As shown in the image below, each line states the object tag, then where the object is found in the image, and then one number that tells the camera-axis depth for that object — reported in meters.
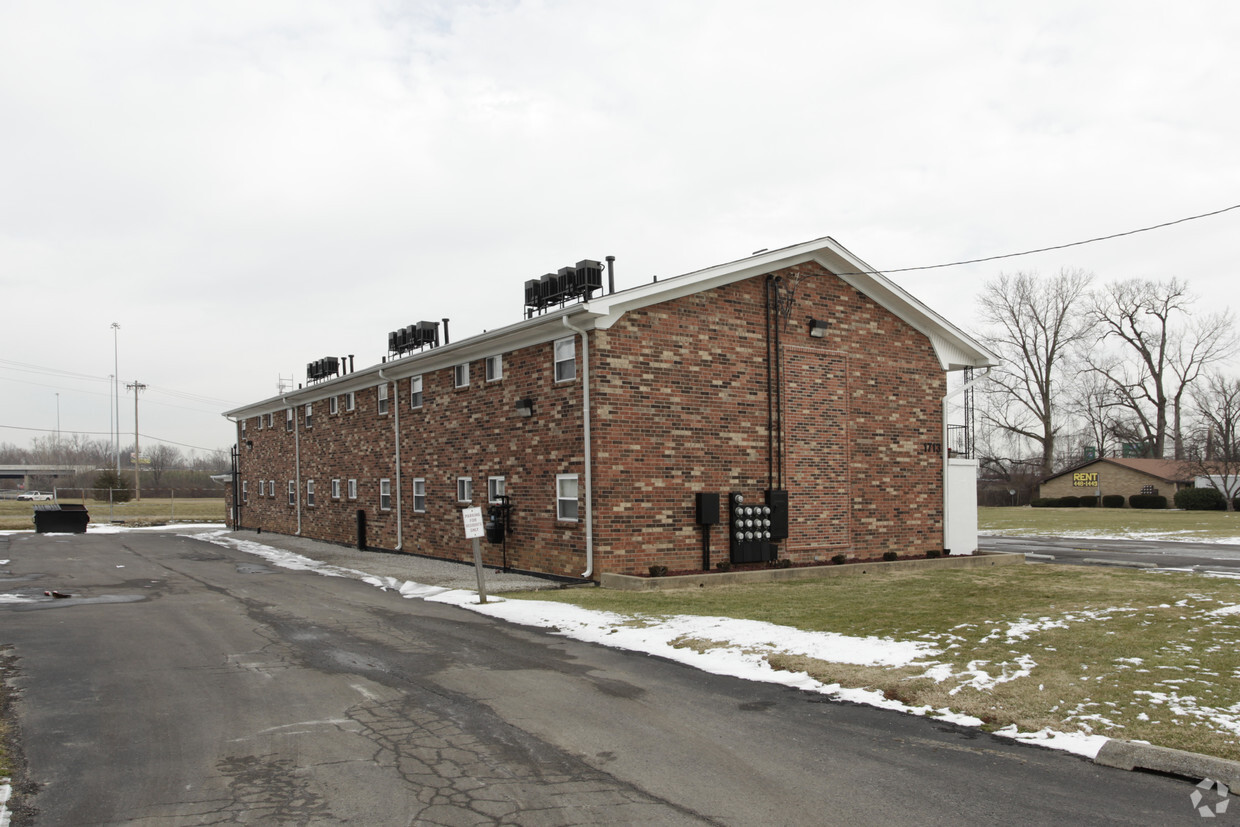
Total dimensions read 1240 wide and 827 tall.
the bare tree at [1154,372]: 60.78
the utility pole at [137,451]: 61.28
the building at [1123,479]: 55.53
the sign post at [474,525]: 12.70
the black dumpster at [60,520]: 34.84
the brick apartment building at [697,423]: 15.51
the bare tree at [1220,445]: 48.00
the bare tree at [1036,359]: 56.56
